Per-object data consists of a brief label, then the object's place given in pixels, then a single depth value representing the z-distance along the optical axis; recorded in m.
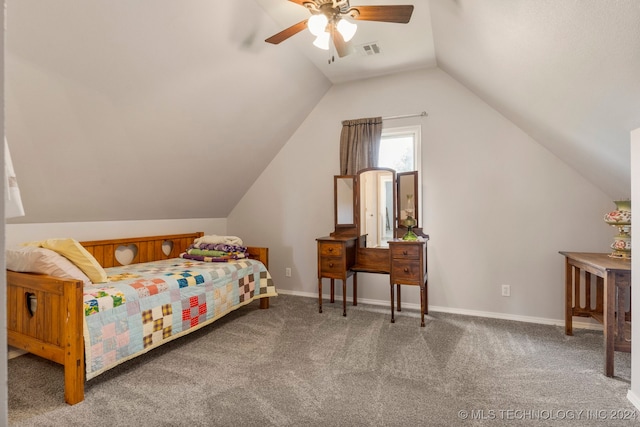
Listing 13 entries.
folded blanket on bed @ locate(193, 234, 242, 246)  3.48
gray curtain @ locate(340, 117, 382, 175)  3.58
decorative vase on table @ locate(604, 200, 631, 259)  2.35
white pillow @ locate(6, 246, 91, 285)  1.97
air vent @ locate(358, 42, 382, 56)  2.93
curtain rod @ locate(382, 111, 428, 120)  3.45
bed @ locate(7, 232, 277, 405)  1.78
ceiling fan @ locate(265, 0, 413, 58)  1.86
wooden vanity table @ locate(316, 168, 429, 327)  3.22
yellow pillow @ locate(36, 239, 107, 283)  2.10
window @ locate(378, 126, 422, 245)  3.47
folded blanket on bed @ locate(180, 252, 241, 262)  3.32
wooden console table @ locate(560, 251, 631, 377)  2.05
